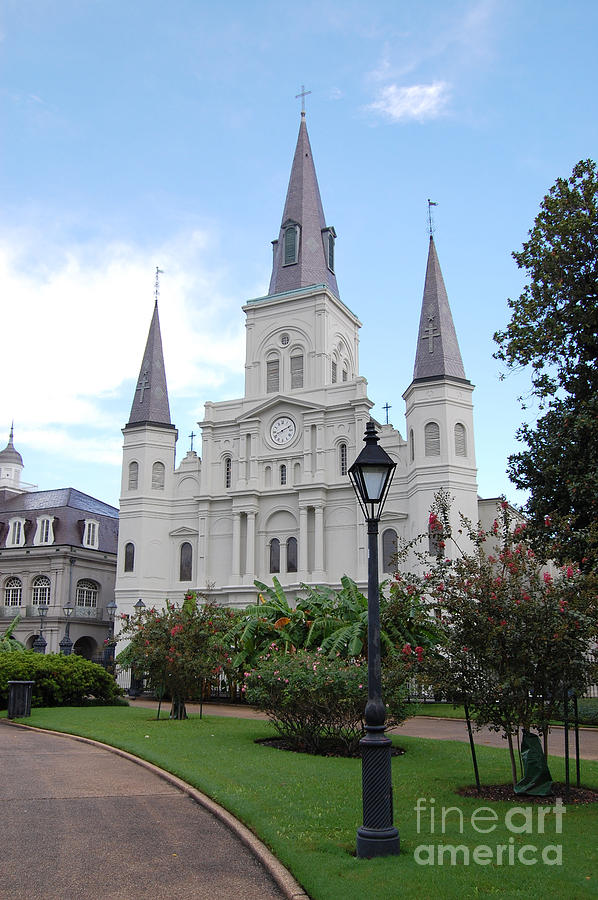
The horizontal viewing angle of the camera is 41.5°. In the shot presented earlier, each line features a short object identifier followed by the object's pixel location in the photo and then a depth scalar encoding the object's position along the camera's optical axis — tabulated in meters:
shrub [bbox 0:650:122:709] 23.61
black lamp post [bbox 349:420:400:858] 7.73
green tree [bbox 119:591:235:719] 21.00
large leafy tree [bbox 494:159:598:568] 18.89
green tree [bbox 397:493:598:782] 10.45
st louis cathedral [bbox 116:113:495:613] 40.38
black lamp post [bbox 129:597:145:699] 32.72
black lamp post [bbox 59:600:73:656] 31.92
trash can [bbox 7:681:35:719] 21.17
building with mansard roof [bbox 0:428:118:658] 49.75
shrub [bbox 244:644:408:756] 14.56
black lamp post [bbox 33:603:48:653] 30.55
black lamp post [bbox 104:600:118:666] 35.06
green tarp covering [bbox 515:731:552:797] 10.49
